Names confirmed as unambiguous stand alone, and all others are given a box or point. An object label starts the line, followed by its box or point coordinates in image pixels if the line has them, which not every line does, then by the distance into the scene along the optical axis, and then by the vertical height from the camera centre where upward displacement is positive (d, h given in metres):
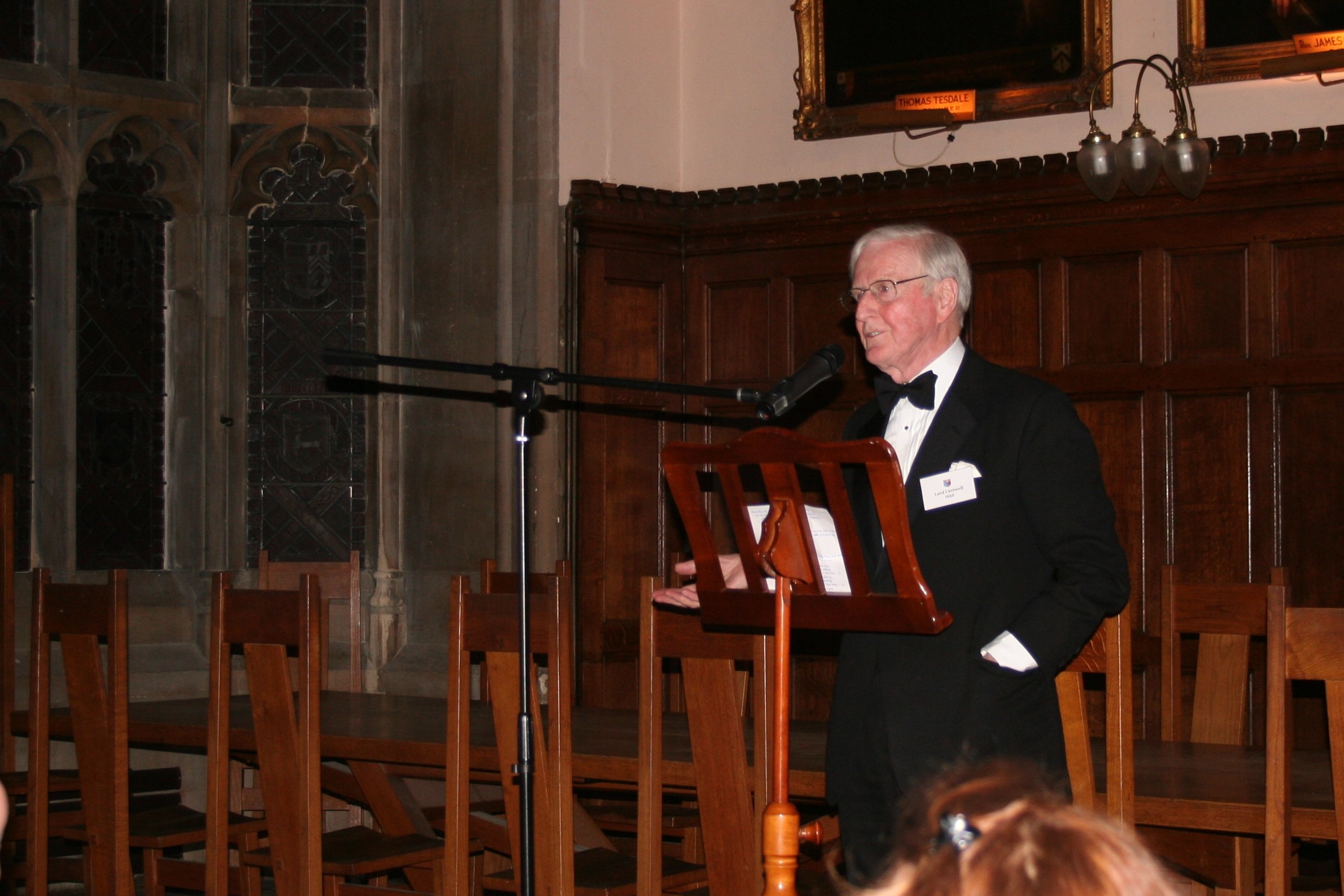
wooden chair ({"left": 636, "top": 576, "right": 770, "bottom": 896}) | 6.06 -0.48
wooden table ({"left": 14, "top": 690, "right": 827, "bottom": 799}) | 6.79 -0.58
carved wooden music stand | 3.96 -0.04
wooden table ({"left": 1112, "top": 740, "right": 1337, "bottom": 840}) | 5.41 -0.55
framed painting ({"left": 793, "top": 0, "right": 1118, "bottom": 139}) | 10.98 +1.75
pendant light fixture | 9.95 +1.21
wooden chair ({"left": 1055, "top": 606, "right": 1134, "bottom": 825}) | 5.60 -0.41
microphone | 4.51 +0.19
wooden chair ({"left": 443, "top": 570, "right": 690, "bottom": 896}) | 6.40 -0.47
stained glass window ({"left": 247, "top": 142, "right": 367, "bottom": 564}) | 12.13 +0.56
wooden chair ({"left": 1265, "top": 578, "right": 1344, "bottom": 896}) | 5.19 -0.33
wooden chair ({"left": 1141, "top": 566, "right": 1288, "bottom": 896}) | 7.53 -0.36
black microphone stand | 5.33 +0.13
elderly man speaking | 4.60 -0.13
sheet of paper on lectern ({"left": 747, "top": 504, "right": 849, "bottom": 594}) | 4.15 -0.06
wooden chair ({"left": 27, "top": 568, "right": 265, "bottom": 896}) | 7.67 -0.61
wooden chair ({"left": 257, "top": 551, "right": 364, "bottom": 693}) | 10.52 -0.26
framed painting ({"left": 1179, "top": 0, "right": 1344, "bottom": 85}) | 10.12 +1.66
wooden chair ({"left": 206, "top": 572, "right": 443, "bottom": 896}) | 6.94 -0.55
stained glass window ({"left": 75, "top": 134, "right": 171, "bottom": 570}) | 11.63 +0.58
